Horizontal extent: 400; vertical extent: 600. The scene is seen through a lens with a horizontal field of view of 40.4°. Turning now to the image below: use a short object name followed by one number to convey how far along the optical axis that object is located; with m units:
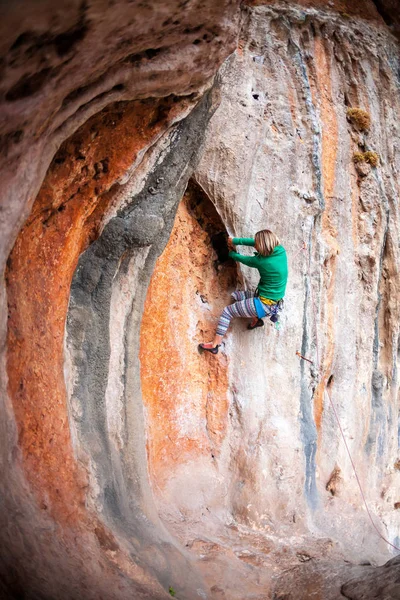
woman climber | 6.08
